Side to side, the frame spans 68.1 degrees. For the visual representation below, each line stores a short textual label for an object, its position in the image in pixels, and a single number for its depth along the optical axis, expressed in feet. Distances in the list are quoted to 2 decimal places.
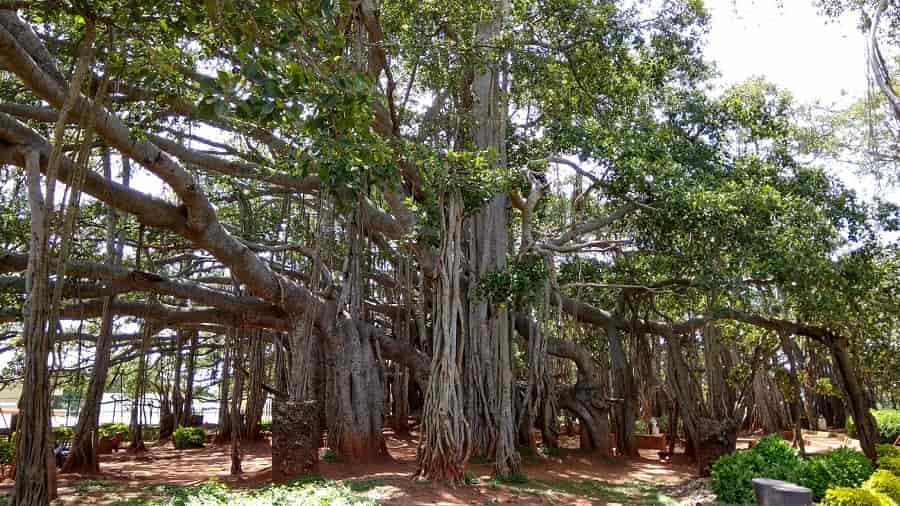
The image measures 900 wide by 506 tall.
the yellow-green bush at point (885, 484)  14.66
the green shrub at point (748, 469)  17.29
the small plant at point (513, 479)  20.62
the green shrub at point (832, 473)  17.21
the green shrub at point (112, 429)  44.13
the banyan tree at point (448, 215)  14.02
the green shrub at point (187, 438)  37.88
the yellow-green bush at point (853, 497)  13.04
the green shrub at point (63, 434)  36.73
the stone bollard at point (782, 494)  13.19
